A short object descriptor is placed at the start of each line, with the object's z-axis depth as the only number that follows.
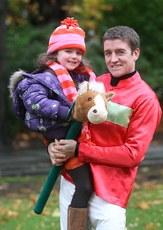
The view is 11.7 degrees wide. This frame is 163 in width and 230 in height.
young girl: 5.14
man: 5.04
